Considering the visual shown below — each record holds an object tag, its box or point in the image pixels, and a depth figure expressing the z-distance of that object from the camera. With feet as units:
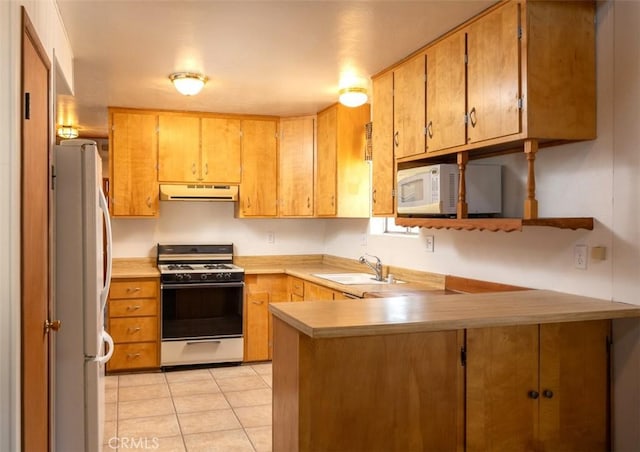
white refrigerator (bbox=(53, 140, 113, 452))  8.70
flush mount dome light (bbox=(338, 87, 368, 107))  13.89
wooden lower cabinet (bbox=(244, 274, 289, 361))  17.26
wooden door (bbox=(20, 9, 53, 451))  6.07
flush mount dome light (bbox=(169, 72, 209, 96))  12.82
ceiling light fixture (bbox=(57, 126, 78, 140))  19.96
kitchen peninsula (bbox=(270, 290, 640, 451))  7.01
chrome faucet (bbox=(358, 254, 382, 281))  14.71
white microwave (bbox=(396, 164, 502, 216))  10.18
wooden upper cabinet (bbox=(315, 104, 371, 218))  16.21
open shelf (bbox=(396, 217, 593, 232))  8.27
